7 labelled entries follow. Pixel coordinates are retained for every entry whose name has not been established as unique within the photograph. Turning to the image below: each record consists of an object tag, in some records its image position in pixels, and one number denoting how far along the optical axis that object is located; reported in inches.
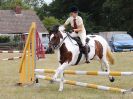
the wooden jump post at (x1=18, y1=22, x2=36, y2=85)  554.6
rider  517.0
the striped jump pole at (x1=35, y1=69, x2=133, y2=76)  443.8
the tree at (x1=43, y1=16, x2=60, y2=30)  2751.0
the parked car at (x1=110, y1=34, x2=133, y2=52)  1633.7
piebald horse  498.3
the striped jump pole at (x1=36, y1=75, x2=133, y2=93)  456.1
